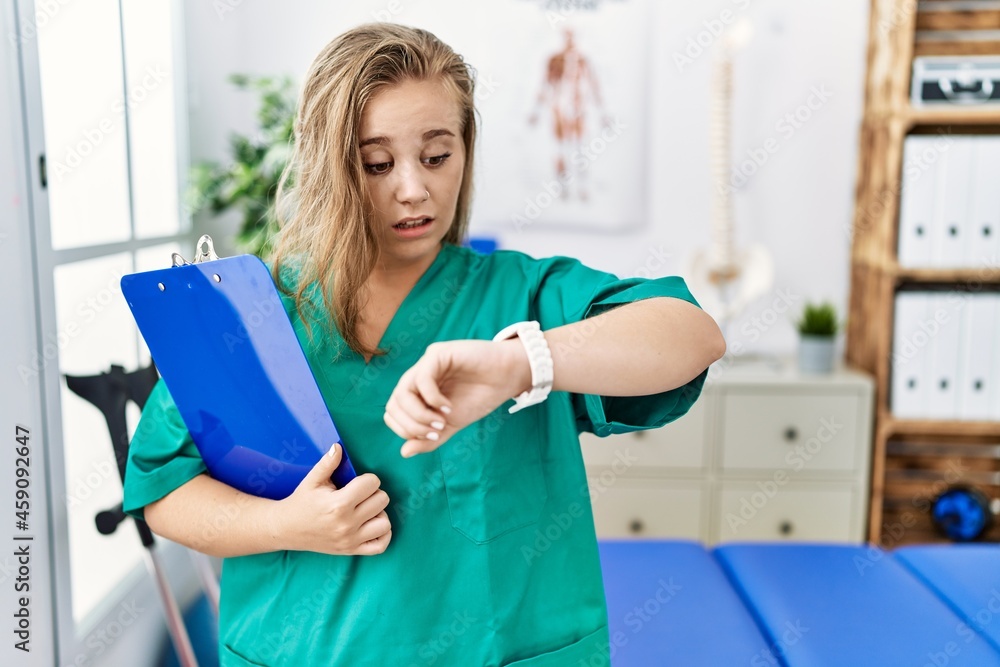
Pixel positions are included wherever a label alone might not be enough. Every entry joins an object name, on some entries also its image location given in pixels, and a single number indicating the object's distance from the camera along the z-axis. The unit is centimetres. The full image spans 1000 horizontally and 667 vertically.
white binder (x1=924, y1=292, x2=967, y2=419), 236
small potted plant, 245
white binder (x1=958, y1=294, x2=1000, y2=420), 234
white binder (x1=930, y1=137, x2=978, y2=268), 229
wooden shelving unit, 233
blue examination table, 123
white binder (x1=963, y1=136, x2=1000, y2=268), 227
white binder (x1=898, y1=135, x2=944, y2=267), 231
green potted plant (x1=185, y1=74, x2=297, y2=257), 215
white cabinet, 240
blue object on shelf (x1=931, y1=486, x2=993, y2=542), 242
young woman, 83
